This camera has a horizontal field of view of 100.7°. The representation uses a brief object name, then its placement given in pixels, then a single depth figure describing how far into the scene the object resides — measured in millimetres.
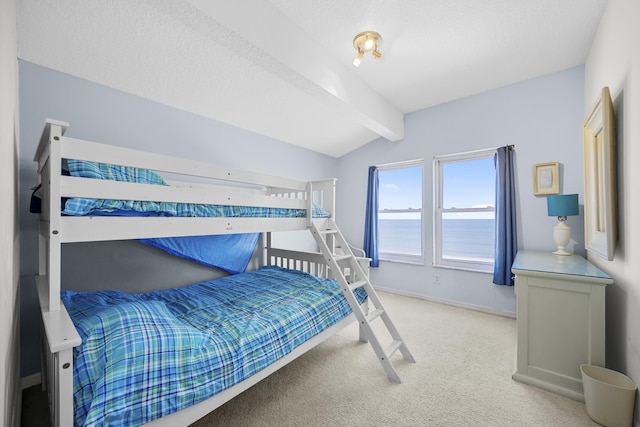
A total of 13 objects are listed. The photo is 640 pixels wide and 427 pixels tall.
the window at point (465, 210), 3262
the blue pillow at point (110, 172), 1231
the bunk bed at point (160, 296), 1062
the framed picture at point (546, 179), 2684
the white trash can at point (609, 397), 1383
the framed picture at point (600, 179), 1602
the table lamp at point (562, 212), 2332
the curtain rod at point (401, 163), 3737
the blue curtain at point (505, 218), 2926
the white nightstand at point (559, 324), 1618
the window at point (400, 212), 3834
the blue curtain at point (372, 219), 4059
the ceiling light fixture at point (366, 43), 2115
